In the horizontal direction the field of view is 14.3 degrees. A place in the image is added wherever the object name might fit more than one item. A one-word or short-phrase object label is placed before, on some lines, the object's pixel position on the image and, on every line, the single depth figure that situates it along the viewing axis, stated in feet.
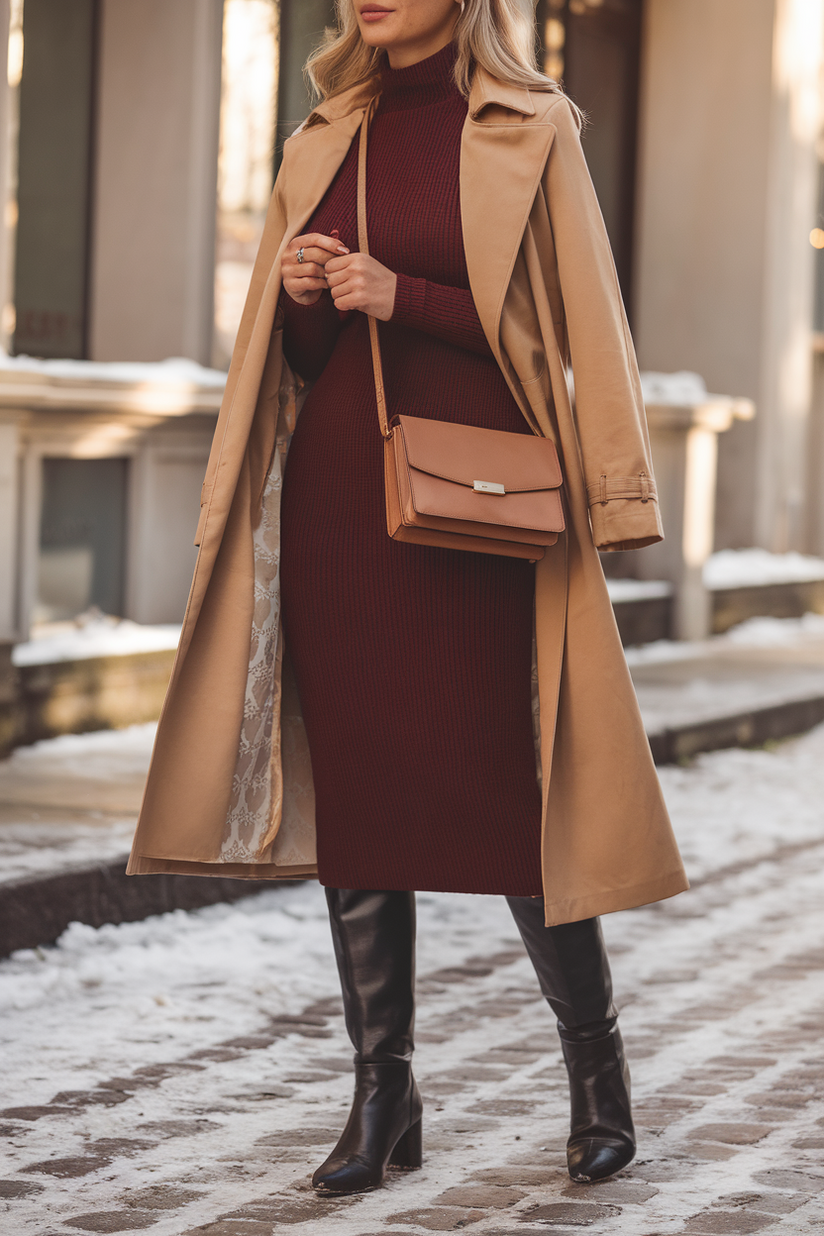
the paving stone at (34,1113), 19.15
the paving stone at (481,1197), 16.62
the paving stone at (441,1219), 15.97
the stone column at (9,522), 35.65
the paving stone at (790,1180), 17.06
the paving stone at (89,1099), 19.72
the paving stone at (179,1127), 18.82
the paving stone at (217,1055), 21.78
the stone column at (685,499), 62.18
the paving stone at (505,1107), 19.66
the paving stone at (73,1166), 17.44
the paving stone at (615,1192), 16.73
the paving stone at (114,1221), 15.86
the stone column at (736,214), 70.19
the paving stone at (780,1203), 16.41
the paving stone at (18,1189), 16.70
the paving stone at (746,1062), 21.59
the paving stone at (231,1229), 15.74
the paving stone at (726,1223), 15.87
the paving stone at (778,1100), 19.90
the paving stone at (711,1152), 17.99
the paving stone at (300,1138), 18.54
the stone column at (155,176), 44.43
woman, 16.44
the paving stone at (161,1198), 16.50
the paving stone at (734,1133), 18.56
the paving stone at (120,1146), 18.15
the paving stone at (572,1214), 16.12
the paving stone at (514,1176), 17.24
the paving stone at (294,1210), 16.12
